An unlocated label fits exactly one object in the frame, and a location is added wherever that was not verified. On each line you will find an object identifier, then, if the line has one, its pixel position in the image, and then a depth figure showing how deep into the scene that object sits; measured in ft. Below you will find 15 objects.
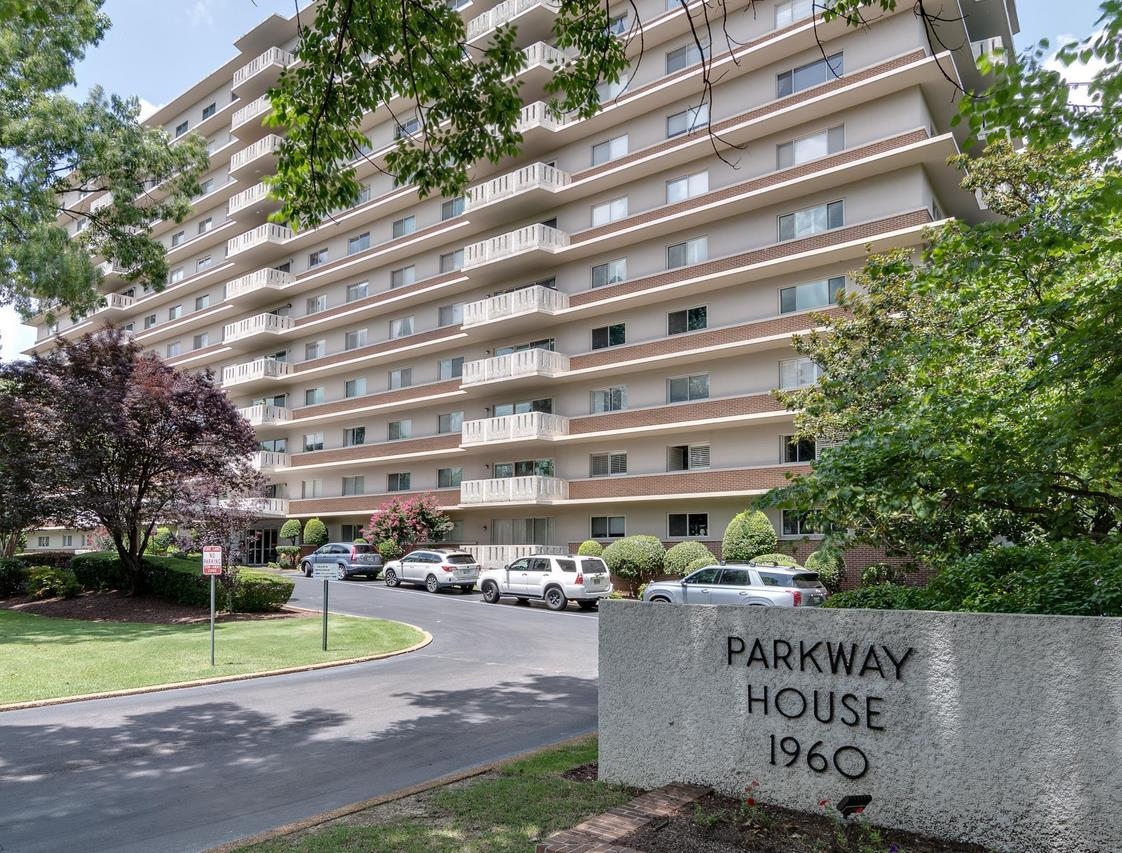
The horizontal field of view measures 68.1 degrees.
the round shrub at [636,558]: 95.20
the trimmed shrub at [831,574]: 79.04
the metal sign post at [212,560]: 48.77
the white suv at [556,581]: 84.74
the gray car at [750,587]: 65.16
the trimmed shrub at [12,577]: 94.63
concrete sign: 16.06
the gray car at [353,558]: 119.75
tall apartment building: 92.22
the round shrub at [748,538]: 86.63
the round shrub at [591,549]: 103.24
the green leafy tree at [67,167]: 68.49
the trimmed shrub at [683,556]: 91.27
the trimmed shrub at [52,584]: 86.58
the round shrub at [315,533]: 146.72
